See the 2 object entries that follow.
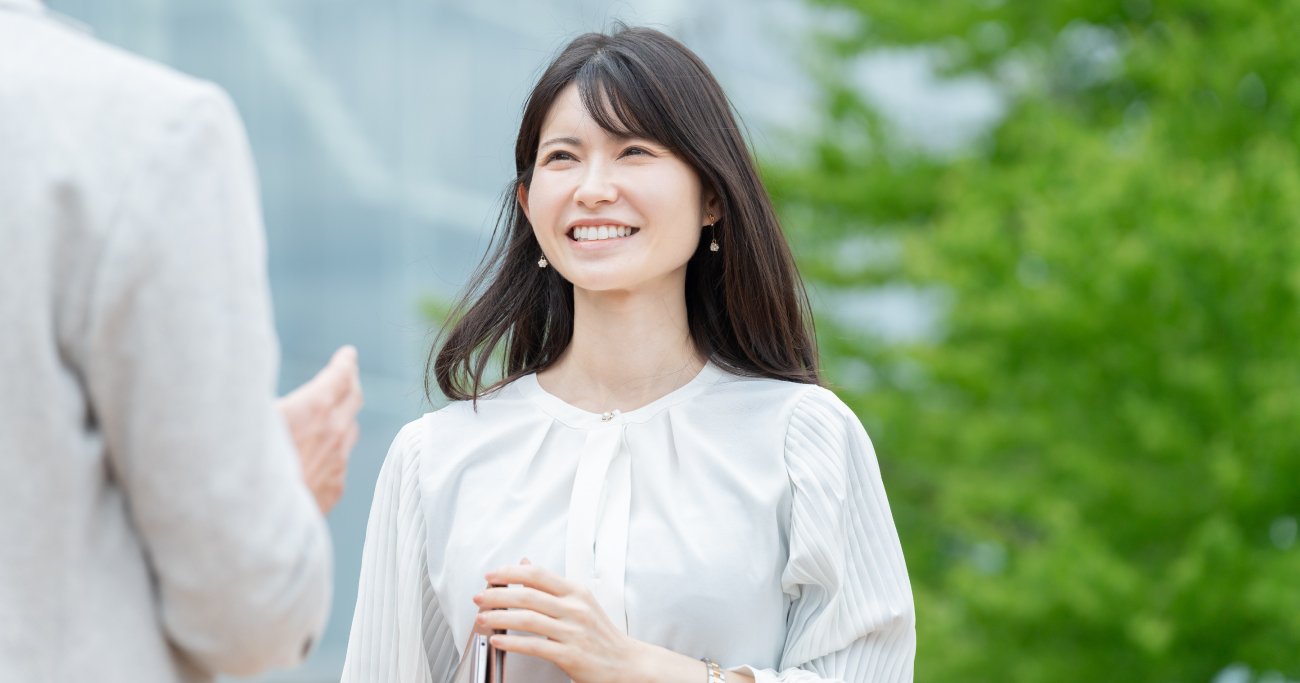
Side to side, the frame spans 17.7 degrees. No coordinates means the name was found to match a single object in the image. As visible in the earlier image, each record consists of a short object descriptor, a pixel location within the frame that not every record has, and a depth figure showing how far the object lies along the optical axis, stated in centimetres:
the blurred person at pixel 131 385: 271
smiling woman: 322
